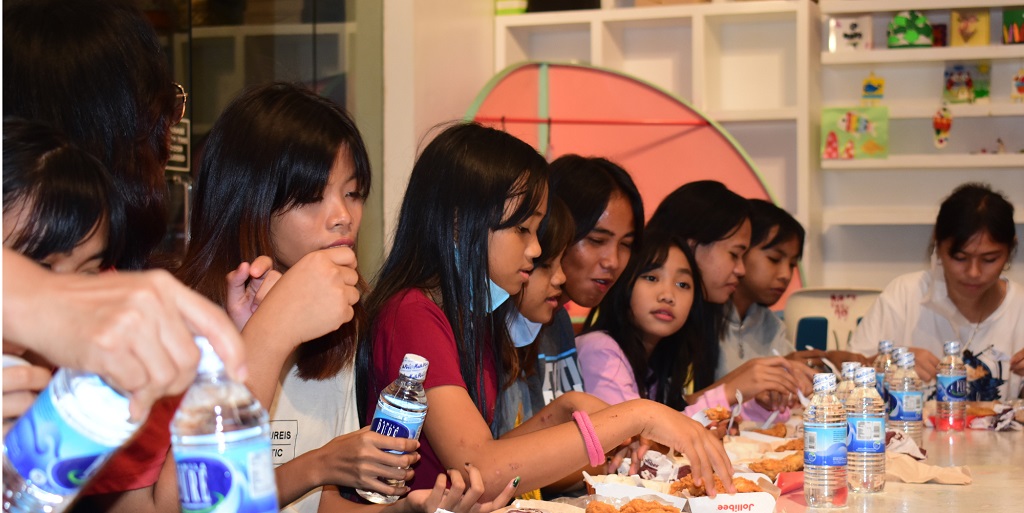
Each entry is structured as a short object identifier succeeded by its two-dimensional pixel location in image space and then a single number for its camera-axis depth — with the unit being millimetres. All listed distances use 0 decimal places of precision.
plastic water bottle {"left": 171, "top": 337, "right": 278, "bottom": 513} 1715
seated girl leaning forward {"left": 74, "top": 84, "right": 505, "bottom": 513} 2739
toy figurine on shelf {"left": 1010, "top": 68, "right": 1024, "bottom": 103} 6390
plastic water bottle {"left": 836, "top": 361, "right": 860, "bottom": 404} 3256
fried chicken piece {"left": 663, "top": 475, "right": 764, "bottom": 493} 2933
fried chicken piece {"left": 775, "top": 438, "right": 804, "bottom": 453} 3384
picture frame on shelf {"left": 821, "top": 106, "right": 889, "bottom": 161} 6519
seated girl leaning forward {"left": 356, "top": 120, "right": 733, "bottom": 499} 2932
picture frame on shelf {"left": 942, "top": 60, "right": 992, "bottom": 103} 6476
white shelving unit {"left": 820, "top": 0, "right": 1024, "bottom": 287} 6363
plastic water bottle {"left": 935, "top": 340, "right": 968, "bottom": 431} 3884
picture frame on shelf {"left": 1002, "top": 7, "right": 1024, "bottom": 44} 6304
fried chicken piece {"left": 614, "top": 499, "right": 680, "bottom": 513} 2814
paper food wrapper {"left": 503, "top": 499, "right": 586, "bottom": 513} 2818
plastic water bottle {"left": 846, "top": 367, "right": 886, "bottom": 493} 3078
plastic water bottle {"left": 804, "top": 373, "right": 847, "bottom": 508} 2959
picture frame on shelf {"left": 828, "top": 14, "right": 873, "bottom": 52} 6546
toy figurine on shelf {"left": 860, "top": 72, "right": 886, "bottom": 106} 6697
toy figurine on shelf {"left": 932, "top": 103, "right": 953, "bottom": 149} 6471
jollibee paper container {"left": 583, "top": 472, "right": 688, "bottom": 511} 2892
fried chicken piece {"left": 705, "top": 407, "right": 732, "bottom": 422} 3426
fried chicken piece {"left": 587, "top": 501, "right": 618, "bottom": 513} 2812
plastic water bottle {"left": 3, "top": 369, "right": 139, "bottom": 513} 1635
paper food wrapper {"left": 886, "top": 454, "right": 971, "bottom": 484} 3197
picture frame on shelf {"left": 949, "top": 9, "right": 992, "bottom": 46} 6352
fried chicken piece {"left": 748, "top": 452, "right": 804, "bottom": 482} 3167
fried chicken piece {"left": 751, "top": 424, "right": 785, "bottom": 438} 3654
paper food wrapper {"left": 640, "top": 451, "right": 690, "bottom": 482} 3083
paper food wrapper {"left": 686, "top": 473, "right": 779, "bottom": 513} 2864
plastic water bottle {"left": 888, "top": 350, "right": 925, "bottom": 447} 3674
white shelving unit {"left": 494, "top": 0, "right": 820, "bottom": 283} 6535
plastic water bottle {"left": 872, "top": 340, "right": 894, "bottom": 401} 3904
